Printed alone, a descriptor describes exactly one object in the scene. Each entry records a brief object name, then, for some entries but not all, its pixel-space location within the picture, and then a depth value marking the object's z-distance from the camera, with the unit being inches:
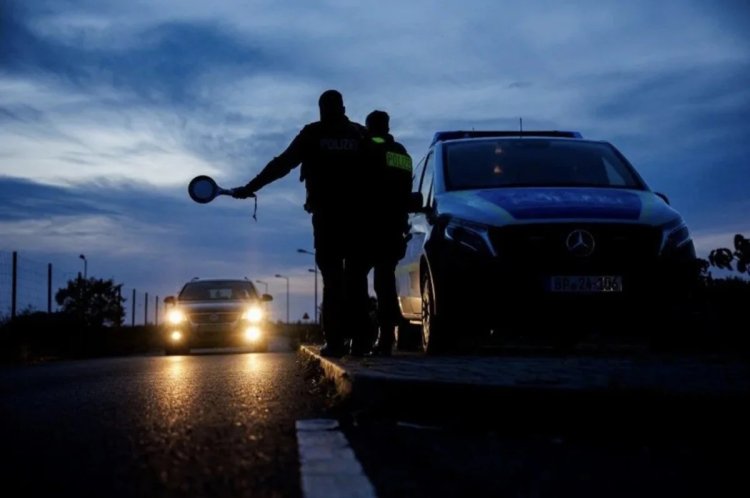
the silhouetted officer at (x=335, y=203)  305.4
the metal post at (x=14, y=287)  983.6
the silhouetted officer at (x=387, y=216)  315.9
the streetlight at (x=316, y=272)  2704.2
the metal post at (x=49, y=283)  1112.2
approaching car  830.5
